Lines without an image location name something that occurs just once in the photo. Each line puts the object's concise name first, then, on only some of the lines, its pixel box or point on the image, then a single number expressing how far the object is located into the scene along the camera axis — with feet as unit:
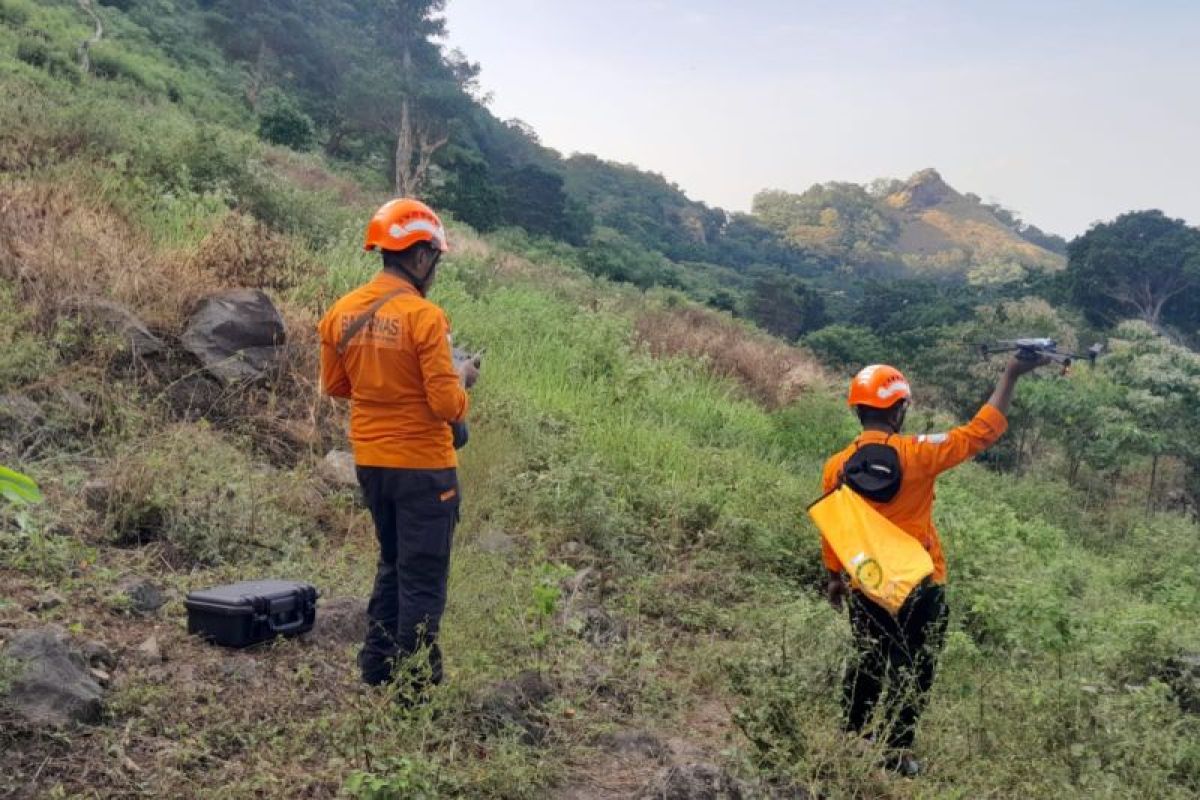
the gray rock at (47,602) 13.15
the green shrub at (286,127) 87.97
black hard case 13.25
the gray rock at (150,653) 12.53
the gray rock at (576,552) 20.59
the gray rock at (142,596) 14.07
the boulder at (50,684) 10.41
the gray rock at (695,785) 10.55
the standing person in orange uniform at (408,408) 11.82
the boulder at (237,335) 22.81
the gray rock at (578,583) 18.26
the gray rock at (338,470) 20.97
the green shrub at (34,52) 54.39
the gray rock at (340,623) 14.43
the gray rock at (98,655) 11.96
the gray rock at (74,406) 19.62
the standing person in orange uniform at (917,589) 12.29
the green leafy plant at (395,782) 9.58
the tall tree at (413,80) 118.21
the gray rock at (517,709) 12.16
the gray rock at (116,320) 21.95
